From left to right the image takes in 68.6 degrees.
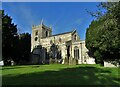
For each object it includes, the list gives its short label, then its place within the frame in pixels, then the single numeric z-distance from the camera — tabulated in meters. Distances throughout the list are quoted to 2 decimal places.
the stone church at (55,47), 24.41
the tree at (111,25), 6.26
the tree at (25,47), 23.52
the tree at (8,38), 18.67
